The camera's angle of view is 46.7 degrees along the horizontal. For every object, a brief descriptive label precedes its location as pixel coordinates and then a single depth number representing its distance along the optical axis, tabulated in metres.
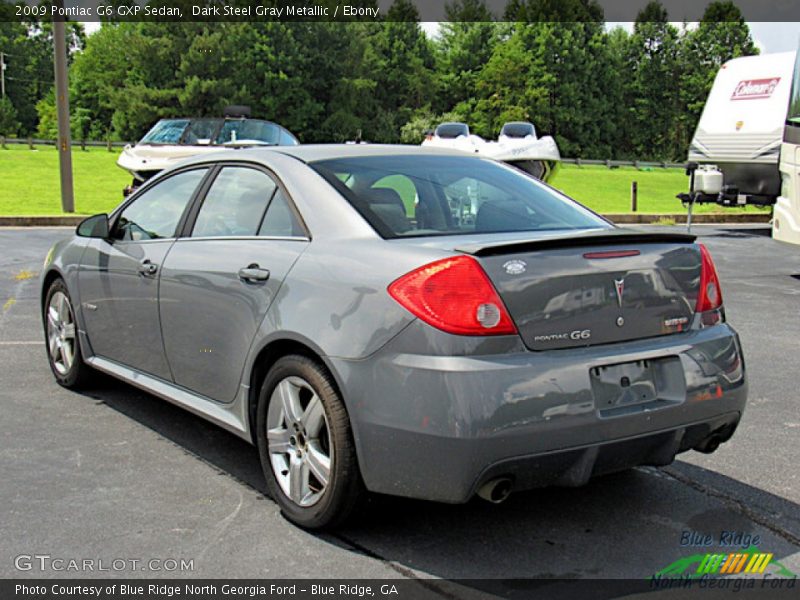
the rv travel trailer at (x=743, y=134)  16.34
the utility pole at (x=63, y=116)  17.42
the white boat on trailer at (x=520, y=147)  16.38
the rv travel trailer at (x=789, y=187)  10.81
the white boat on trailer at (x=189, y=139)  17.12
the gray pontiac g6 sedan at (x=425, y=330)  3.13
